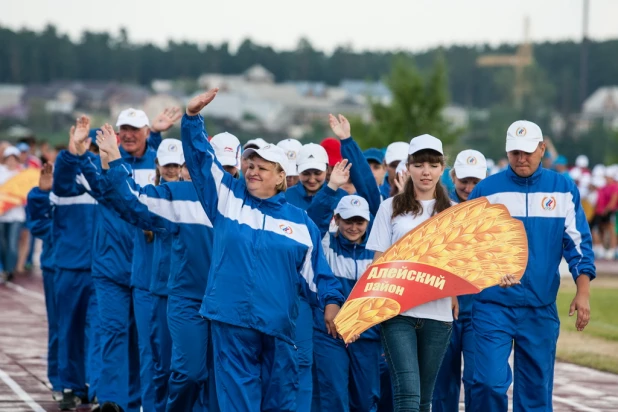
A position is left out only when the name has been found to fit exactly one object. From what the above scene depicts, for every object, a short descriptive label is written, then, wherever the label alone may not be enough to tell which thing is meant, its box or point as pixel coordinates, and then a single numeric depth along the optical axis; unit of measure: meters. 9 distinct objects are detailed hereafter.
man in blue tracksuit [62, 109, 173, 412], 19.39
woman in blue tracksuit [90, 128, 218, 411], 15.63
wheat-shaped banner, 14.80
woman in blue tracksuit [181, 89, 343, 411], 13.60
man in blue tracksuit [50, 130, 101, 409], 21.31
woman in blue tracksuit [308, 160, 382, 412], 17.05
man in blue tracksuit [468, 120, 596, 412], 16.09
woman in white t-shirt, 14.57
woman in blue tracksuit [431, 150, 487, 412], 17.44
